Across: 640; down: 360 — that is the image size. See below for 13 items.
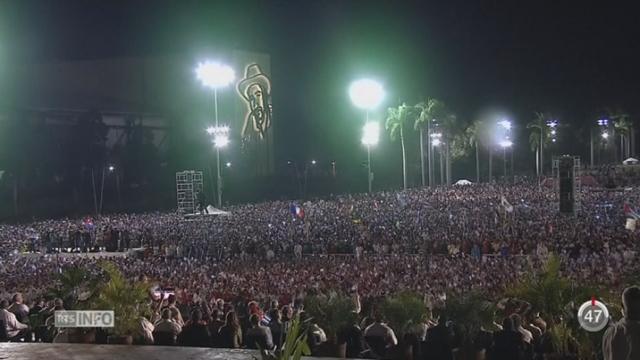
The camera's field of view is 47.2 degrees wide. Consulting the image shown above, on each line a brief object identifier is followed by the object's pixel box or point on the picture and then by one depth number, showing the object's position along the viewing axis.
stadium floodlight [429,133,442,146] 77.25
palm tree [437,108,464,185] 74.45
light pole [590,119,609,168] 106.91
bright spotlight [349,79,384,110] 54.06
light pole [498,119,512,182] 90.64
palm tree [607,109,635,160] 101.81
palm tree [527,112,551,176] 90.86
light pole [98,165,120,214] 51.96
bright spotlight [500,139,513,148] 89.36
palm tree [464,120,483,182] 86.09
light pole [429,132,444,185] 76.17
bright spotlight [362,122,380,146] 50.84
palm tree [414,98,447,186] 71.75
